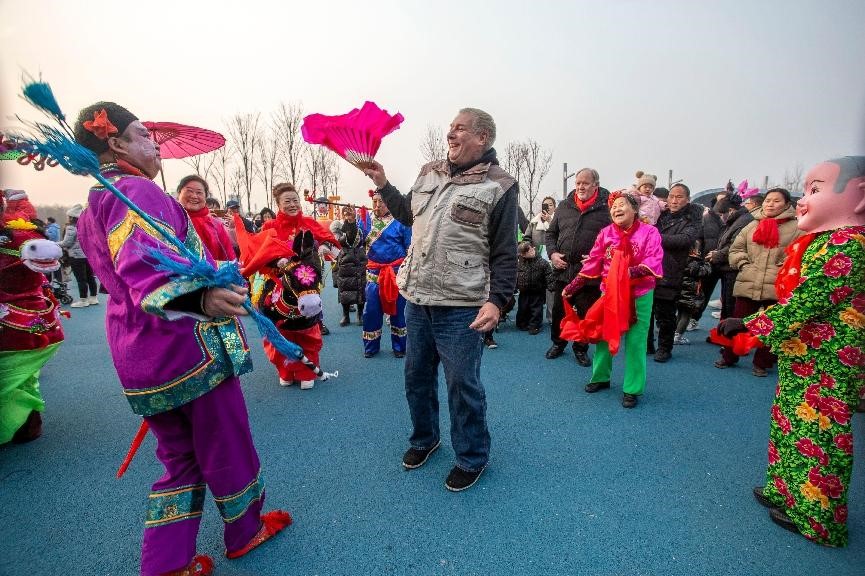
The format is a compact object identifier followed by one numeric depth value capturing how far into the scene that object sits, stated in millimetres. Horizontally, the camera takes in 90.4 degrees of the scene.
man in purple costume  1454
